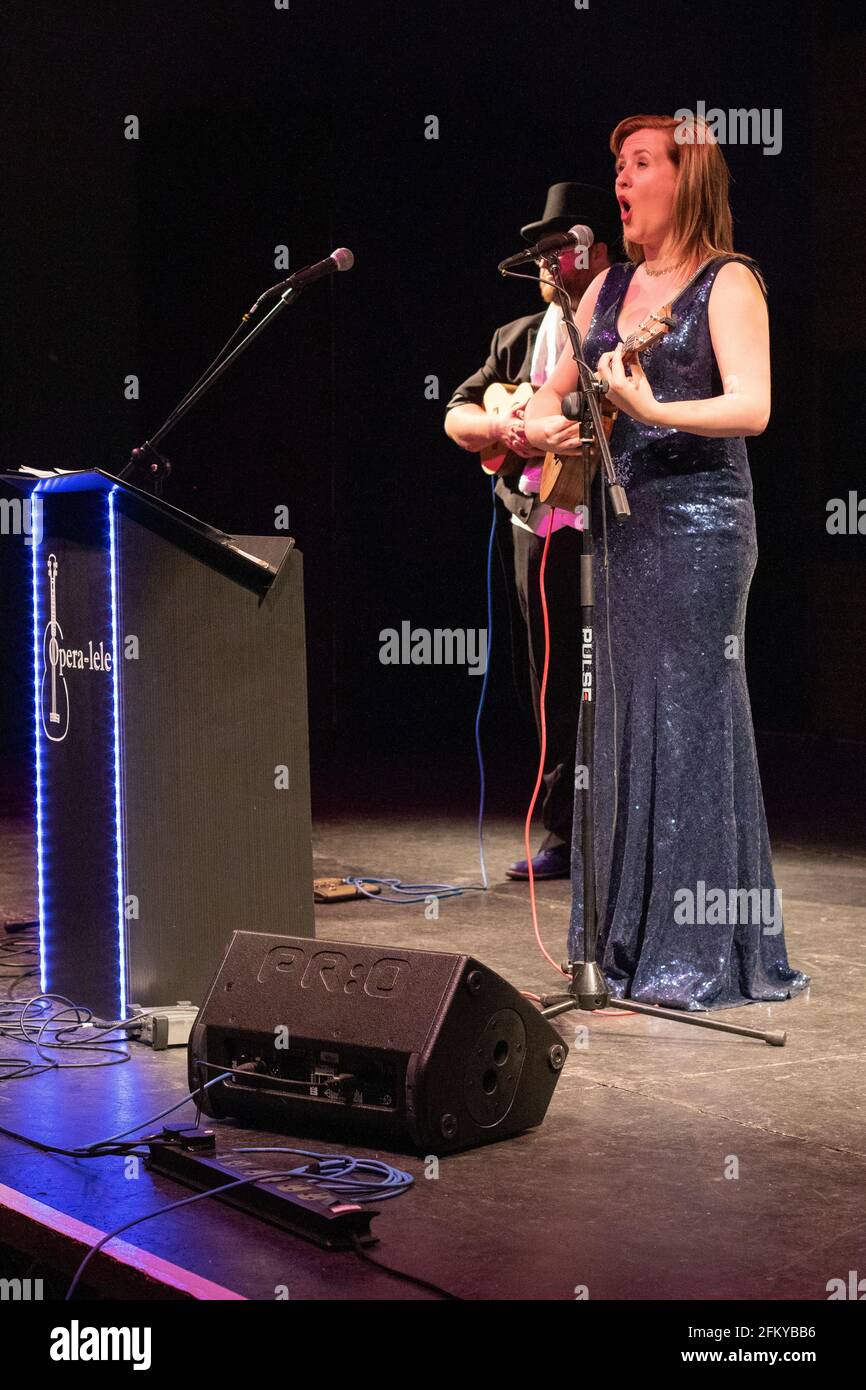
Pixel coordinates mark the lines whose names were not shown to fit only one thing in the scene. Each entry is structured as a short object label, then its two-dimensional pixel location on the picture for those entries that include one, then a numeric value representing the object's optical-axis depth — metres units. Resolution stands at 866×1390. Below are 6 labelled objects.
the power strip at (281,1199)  2.41
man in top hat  5.13
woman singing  3.88
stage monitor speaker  2.79
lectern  3.66
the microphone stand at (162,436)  3.91
